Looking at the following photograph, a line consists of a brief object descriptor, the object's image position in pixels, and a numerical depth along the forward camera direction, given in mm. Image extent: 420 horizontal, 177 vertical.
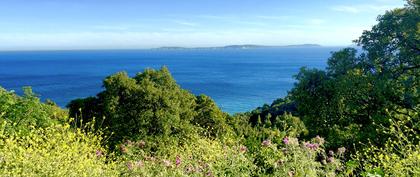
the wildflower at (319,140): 7932
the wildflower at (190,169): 7559
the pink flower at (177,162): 7926
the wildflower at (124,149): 9413
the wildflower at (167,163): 7734
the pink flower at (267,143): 7969
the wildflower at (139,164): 7700
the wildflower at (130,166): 7684
